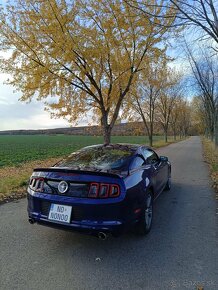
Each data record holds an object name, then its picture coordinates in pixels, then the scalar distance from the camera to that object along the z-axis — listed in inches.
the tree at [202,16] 314.3
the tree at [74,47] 373.1
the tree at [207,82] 966.1
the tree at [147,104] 938.4
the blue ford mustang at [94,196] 135.9
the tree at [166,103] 1284.4
